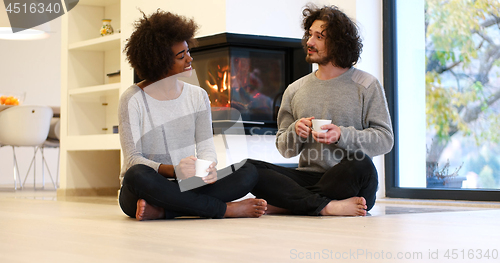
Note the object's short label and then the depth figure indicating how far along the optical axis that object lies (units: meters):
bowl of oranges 5.58
